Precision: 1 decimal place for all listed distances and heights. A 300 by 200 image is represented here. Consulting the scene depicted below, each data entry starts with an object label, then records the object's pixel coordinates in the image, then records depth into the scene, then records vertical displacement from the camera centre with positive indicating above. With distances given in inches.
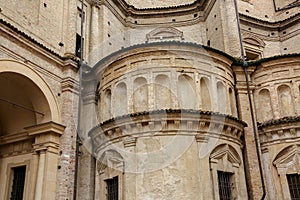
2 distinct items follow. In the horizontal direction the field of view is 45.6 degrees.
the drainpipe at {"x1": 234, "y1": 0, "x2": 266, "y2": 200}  485.7 +135.6
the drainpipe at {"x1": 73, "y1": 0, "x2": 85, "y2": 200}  483.5 +140.6
